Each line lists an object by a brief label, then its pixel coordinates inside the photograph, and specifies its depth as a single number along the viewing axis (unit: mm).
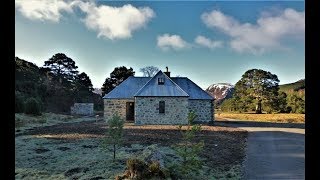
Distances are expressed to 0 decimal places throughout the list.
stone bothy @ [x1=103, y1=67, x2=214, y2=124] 16316
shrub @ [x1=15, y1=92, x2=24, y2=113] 17652
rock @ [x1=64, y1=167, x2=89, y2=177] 5477
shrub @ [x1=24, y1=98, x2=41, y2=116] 18402
